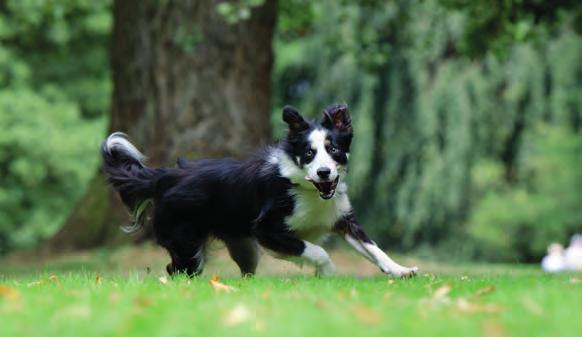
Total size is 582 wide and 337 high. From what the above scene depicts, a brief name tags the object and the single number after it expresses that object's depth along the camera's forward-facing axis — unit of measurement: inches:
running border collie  626.5
